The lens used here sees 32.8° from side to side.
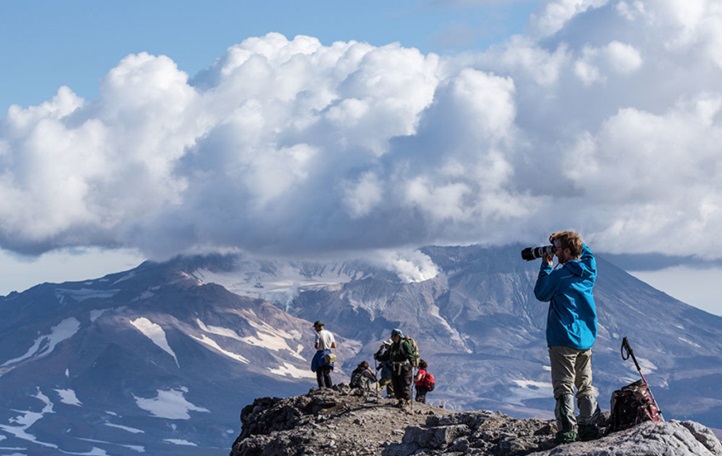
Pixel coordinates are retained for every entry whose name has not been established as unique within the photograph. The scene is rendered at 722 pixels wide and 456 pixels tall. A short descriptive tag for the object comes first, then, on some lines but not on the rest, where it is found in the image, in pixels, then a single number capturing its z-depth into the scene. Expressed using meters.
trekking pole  18.44
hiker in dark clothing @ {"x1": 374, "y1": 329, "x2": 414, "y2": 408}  31.39
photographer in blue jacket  18.25
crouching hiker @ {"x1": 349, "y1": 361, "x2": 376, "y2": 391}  36.50
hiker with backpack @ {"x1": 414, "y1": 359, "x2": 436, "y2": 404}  37.19
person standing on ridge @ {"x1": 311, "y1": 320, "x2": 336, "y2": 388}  37.28
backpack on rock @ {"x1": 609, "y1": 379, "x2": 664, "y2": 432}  18.30
